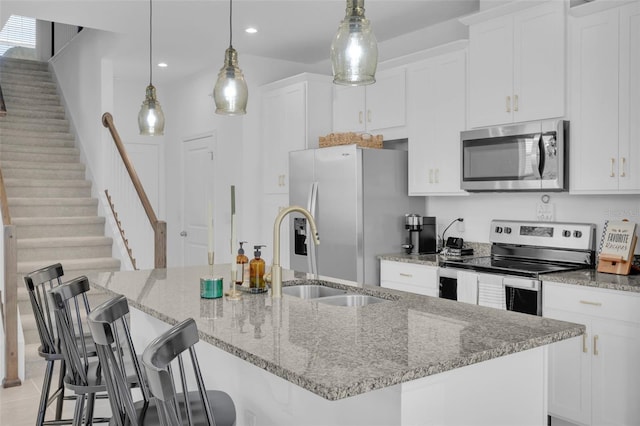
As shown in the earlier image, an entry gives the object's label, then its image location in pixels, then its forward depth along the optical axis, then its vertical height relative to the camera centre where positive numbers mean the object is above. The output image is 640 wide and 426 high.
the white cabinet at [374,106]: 4.71 +0.85
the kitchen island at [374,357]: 1.45 -0.40
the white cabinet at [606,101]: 3.21 +0.59
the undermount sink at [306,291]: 2.85 -0.44
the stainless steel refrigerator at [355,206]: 4.50 -0.02
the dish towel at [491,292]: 3.53 -0.56
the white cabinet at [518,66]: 3.55 +0.89
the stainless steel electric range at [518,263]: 3.43 -0.40
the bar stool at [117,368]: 1.68 -0.50
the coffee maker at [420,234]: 4.67 -0.25
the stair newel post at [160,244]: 4.66 -0.33
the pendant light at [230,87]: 2.68 +0.54
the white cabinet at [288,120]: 5.32 +0.80
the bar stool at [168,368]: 1.21 -0.36
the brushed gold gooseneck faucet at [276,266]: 2.45 -0.27
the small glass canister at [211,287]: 2.42 -0.35
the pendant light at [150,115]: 3.67 +0.57
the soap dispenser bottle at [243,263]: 2.64 -0.28
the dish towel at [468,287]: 3.73 -0.55
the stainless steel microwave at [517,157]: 3.55 +0.30
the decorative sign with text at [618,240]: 3.24 -0.21
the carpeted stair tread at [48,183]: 6.15 +0.23
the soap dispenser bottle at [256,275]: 2.57 -0.32
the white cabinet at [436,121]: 4.23 +0.63
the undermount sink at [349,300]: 2.60 -0.44
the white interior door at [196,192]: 6.74 +0.14
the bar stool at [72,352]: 2.25 -0.59
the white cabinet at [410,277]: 4.06 -0.55
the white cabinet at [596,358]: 2.93 -0.83
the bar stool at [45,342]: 2.75 -0.67
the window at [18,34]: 9.59 +2.85
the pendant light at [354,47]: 1.97 +0.54
